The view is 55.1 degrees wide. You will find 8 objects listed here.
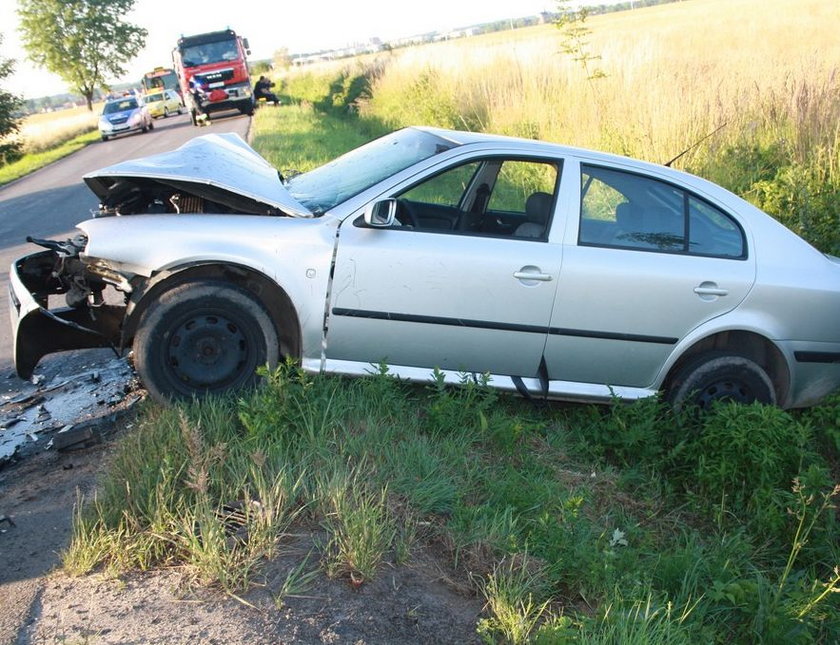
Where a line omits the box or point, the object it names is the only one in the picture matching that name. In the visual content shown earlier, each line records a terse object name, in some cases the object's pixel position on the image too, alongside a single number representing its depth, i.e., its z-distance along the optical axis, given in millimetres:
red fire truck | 28672
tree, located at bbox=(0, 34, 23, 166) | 27953
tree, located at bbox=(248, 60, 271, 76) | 72588
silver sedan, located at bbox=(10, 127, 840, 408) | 4469
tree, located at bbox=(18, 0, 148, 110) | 55688
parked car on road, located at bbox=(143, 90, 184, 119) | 43531
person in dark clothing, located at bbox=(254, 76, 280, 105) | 33656
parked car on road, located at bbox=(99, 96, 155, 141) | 31281
